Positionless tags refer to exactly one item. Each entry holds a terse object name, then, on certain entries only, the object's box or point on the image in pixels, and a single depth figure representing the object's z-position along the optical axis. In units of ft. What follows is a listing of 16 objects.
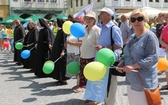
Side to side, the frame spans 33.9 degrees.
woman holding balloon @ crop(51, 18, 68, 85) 24.40
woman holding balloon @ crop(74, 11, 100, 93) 17.79
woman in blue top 10.65
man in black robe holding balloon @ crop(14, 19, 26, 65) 38.93
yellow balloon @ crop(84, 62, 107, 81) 12.12
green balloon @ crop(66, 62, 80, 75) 18.30
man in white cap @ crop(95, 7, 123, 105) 14.99
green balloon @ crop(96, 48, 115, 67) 12.29
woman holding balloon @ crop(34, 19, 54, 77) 27.78
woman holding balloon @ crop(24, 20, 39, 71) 33.18
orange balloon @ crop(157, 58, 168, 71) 15.43
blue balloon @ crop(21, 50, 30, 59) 30.01
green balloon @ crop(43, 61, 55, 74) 19.93
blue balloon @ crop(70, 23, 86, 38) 17.08
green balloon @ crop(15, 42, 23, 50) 34.27
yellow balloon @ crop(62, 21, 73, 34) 19.25
